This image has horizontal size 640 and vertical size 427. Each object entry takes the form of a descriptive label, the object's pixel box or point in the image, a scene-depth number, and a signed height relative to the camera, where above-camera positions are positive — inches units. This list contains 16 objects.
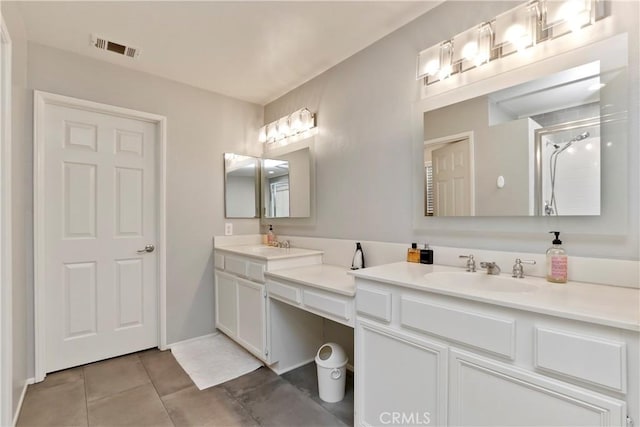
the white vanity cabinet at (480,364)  33.8 -21.0
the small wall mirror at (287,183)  106.0 +11.9
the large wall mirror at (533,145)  48.8 +12.9
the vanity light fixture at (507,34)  50.2 +34.1
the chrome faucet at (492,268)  58.0 -10.6
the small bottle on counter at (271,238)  118.3 -9.2
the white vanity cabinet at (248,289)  87.3 -24.1
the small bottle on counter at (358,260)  82.7 -12.7
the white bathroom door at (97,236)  88.6 -6.3
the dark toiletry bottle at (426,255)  69.2 -9.6
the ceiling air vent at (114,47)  82.4 +48.5
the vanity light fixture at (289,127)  103.3 +32.5
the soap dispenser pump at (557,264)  49.8 -8.7
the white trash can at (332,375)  73.7 -39.8
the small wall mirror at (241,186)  120.0 +12.1
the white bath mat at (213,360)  86.4 -46.2
